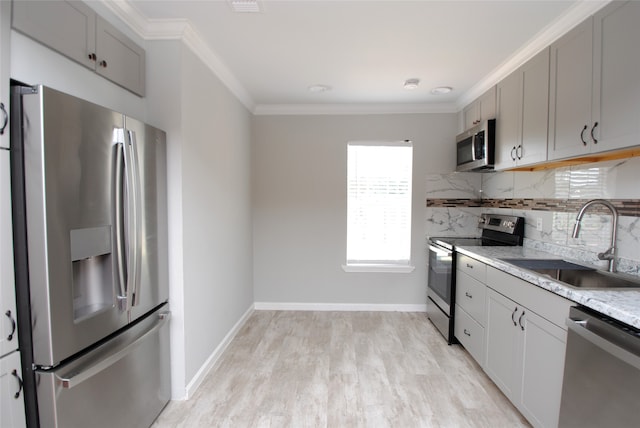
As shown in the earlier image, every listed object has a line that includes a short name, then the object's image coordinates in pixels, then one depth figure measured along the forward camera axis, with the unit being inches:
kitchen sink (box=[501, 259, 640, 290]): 69.9
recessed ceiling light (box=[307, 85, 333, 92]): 125.1
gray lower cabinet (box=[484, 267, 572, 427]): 65.1
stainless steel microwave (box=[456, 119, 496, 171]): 114.0
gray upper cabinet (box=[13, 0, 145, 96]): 50.3
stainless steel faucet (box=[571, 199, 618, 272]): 73.4
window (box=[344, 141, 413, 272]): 154.9
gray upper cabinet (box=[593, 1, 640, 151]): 60.2
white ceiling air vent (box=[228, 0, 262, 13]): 70.9
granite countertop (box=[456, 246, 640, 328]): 49.5
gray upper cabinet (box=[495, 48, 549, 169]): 87.1
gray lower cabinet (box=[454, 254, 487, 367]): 97.3
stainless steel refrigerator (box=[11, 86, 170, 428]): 48.5
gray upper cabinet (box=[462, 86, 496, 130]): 115.4
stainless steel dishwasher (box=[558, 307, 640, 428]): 47.9
